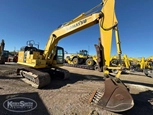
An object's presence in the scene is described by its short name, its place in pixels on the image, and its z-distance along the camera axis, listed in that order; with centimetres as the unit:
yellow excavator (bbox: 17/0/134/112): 291
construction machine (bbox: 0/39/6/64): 981
